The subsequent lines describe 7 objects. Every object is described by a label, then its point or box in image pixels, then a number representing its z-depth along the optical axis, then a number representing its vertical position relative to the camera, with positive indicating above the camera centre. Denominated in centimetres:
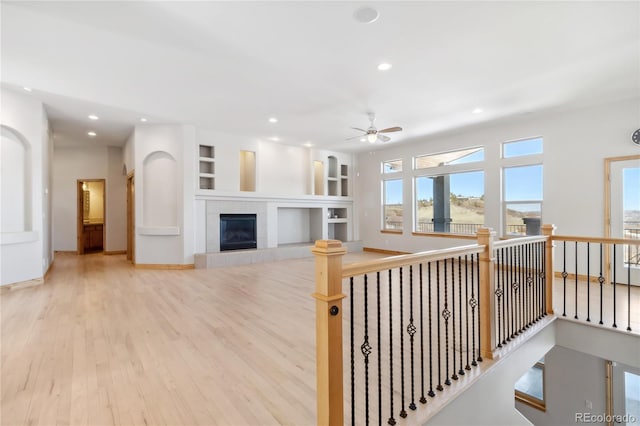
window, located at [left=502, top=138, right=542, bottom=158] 602 +129
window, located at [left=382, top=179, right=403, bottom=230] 872 +21
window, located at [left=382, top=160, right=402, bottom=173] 870 +132
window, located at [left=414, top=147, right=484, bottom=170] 699 +130
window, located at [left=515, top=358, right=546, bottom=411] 529 -328
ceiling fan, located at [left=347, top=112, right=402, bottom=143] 563 +145
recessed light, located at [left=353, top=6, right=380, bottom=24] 277 +184
